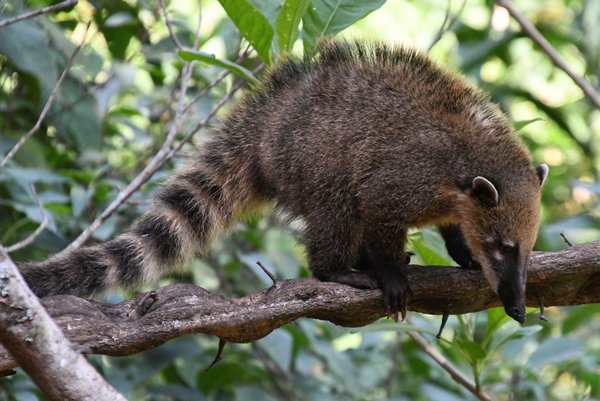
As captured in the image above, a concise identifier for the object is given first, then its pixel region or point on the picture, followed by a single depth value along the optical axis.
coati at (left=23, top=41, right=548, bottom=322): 9.27
